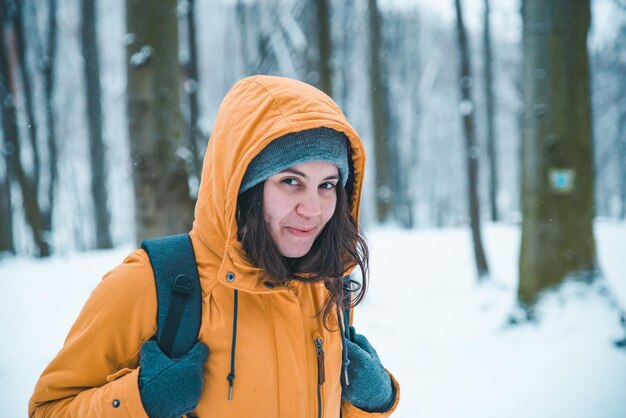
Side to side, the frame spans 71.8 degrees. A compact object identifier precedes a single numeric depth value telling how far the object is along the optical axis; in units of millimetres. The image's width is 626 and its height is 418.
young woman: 1346
